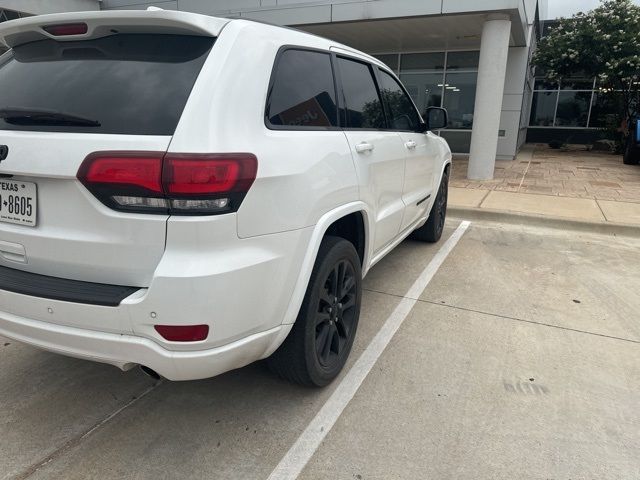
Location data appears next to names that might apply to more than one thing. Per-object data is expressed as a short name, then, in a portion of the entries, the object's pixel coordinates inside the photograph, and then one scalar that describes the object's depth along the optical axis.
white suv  1.86
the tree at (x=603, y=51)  14.95
